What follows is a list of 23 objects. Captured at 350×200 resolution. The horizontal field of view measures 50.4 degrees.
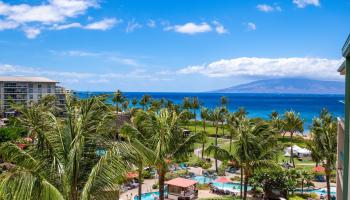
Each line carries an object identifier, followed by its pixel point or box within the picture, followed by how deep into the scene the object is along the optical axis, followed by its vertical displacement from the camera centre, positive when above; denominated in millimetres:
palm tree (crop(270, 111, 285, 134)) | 62791 -4612
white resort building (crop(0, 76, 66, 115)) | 105312 +2081
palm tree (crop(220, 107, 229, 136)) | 68050 -3310
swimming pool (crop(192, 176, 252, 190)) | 39544 -9663
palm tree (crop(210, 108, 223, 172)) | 67188 -3468
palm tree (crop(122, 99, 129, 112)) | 102225 -2846
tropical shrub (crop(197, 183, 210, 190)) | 38722 -9579
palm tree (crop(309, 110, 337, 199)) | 26406 -3678
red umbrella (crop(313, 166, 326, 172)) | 40844 -8092
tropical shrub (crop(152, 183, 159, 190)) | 37112 -9128
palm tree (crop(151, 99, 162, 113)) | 87225 -1949
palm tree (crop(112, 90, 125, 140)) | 93750 -1139
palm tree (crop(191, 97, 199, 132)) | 95144 -2325
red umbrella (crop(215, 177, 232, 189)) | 37719 -8685
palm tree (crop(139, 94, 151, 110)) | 103000 -1741
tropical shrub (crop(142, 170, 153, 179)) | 41434 -8924
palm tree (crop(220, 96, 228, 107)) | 99462 -1329
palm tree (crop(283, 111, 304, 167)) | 58828 -4362
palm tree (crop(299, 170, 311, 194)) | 35484 -7935
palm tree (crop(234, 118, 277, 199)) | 23328 -3219
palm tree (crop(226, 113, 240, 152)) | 24756 -2088
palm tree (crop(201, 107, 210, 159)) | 77750 -3788
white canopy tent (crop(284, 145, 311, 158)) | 53769 -8167
